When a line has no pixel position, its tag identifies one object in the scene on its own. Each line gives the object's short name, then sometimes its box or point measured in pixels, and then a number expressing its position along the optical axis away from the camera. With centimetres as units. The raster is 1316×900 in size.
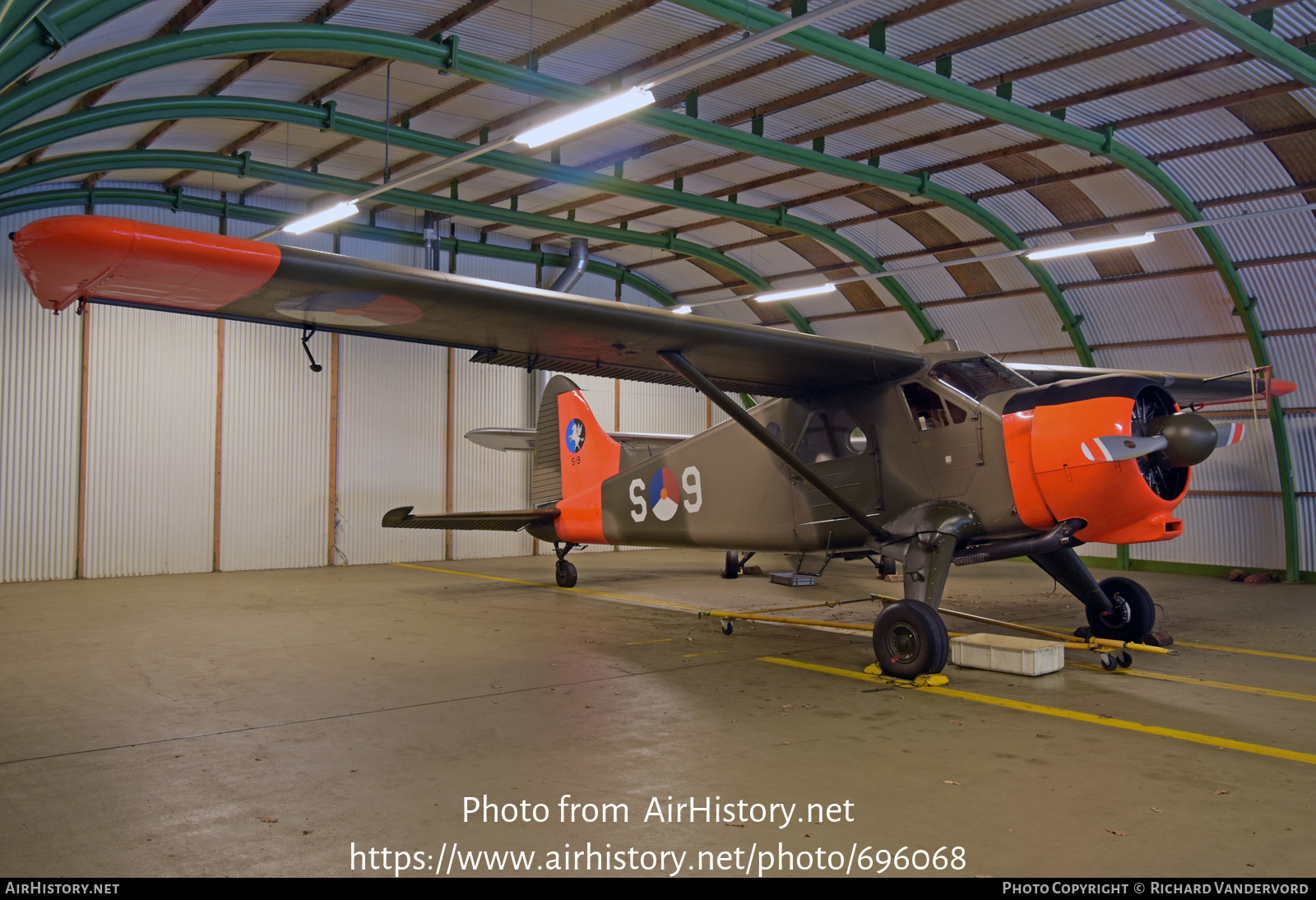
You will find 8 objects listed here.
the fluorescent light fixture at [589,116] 780
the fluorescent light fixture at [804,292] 1538
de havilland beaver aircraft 497
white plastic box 658
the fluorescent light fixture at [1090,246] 1196
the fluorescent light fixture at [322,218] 1235
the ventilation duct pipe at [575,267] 1952
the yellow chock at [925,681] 625
